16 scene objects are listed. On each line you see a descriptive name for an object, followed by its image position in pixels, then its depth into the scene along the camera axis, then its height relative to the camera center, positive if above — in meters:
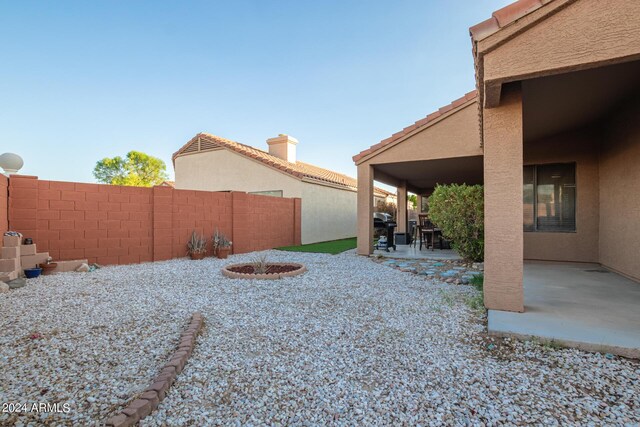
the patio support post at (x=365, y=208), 10.21 +0.28
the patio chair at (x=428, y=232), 11.81 -0.63
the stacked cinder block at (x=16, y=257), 5.91 -0.85
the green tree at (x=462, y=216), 6.84 +0.00
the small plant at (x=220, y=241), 10.17 -0.82
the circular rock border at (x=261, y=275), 6.62 -1.30
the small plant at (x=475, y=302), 4.44 -1.33
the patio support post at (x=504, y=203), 3.89 +0.17
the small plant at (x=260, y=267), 7.07 -1.20
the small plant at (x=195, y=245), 9.64 -0.91
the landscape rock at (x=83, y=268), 7.26 -1.23
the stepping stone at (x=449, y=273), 6.92 -1.34
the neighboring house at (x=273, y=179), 15.30 +2.04
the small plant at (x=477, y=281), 5.76 -1.31
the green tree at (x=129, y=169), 39.88 +6.34
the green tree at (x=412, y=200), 27.39 +1.49
